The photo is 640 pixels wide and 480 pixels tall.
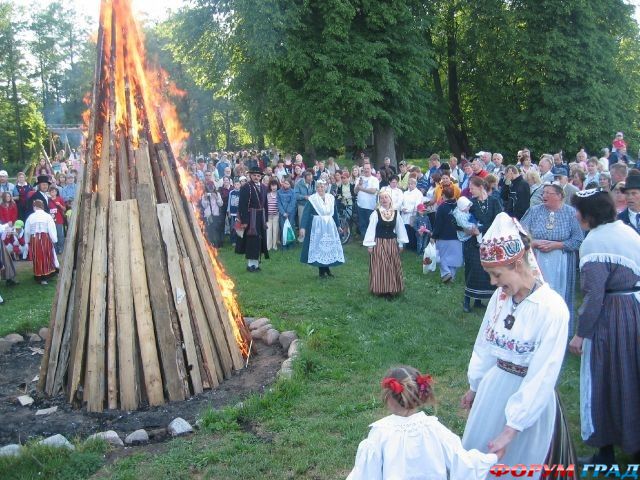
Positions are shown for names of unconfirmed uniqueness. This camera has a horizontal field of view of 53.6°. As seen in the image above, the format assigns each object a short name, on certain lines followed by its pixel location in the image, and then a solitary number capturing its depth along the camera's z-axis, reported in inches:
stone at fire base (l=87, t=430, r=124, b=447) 224.7
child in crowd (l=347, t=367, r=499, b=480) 128.8
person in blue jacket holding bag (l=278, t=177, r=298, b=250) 652.1
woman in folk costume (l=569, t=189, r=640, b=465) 185.0
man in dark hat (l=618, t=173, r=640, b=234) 239.8
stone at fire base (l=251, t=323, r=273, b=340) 352.2
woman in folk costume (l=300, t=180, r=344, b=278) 500.4
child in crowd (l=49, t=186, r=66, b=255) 608.4
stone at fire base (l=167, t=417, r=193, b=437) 235.3
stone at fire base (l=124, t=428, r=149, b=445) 230.1
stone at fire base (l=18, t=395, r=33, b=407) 277.1
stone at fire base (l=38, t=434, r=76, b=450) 216.7
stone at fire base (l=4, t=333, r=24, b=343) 362.5
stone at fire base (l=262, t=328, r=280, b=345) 343.9
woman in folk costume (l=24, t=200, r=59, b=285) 535.2
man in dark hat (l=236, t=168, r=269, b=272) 538.9
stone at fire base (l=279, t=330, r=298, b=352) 332.2
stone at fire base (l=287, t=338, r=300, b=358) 303.9
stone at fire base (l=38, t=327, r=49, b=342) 373.1
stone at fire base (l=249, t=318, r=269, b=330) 361.4
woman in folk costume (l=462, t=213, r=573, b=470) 136.6
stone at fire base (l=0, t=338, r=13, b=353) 352.5
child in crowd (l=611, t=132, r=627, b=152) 652.7
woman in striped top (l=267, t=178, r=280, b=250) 642.2
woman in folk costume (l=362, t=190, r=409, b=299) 424.8
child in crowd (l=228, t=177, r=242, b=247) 655.1
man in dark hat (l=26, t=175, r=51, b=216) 594.9
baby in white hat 384.0
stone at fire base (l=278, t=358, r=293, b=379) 277.1
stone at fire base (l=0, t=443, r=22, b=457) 211.6
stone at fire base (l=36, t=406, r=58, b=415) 263.9
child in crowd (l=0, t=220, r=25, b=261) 569.9
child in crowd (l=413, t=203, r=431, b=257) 553.9
